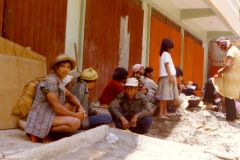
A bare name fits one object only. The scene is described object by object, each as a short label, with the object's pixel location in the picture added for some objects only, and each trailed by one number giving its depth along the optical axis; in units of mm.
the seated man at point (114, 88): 7062
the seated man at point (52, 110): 4488
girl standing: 7676
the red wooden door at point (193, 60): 15626
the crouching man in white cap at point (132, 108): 6102
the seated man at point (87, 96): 5574
